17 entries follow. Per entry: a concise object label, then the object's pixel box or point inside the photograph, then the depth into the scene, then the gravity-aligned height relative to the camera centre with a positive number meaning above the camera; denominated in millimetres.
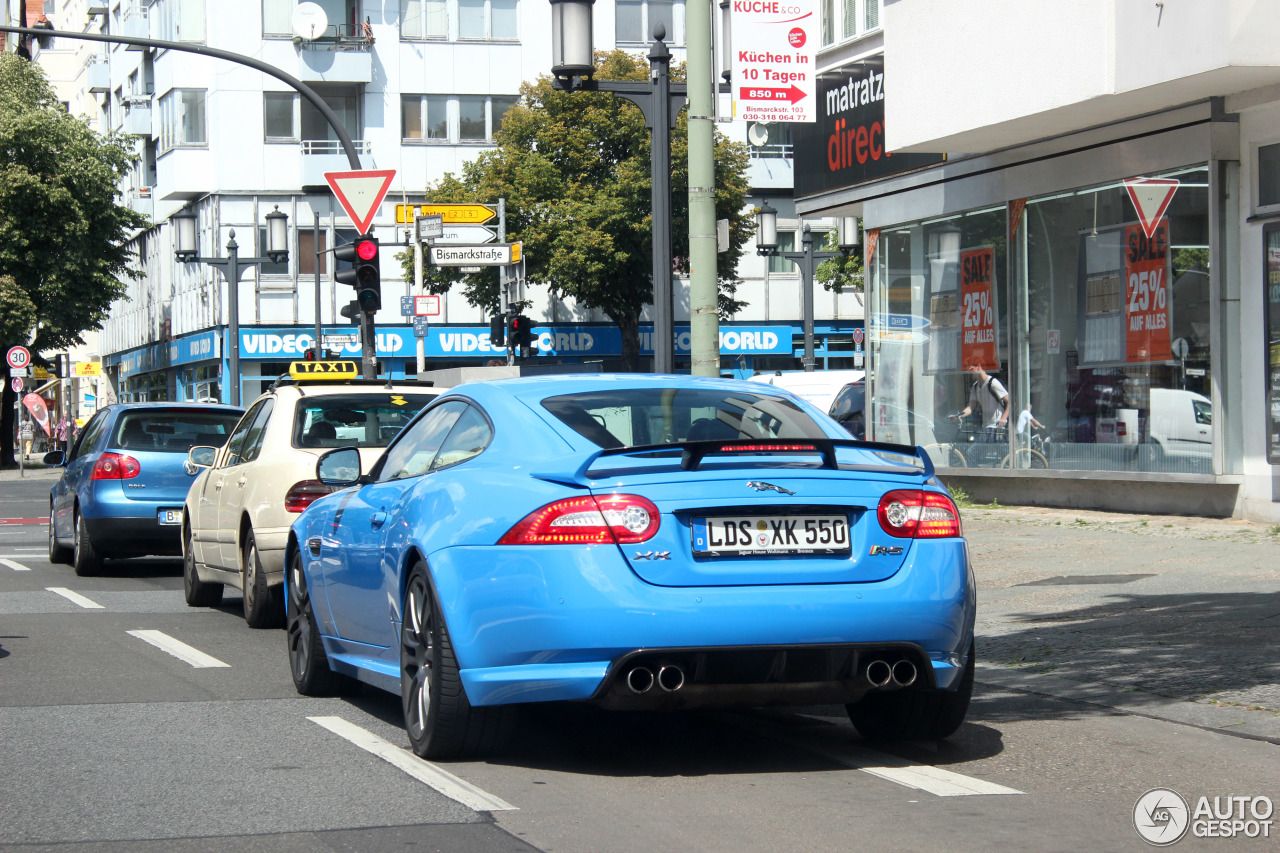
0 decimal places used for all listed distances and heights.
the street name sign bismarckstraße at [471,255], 23844 +1873
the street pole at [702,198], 12016 +1331
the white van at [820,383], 24859 -2
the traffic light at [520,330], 32719 +1111
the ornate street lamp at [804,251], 35750 +2849
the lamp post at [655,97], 12797 +2213
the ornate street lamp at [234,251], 37719 +3139
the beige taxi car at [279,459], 10711 -440
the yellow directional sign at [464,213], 25844 +2687
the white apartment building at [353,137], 52000 +7732
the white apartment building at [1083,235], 14852 +1470
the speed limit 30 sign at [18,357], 43969 +962
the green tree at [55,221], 52094 +5393
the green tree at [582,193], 48188 +5620
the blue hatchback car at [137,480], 15031 -775
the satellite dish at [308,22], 51469 +11133
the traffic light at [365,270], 18719 +1331
